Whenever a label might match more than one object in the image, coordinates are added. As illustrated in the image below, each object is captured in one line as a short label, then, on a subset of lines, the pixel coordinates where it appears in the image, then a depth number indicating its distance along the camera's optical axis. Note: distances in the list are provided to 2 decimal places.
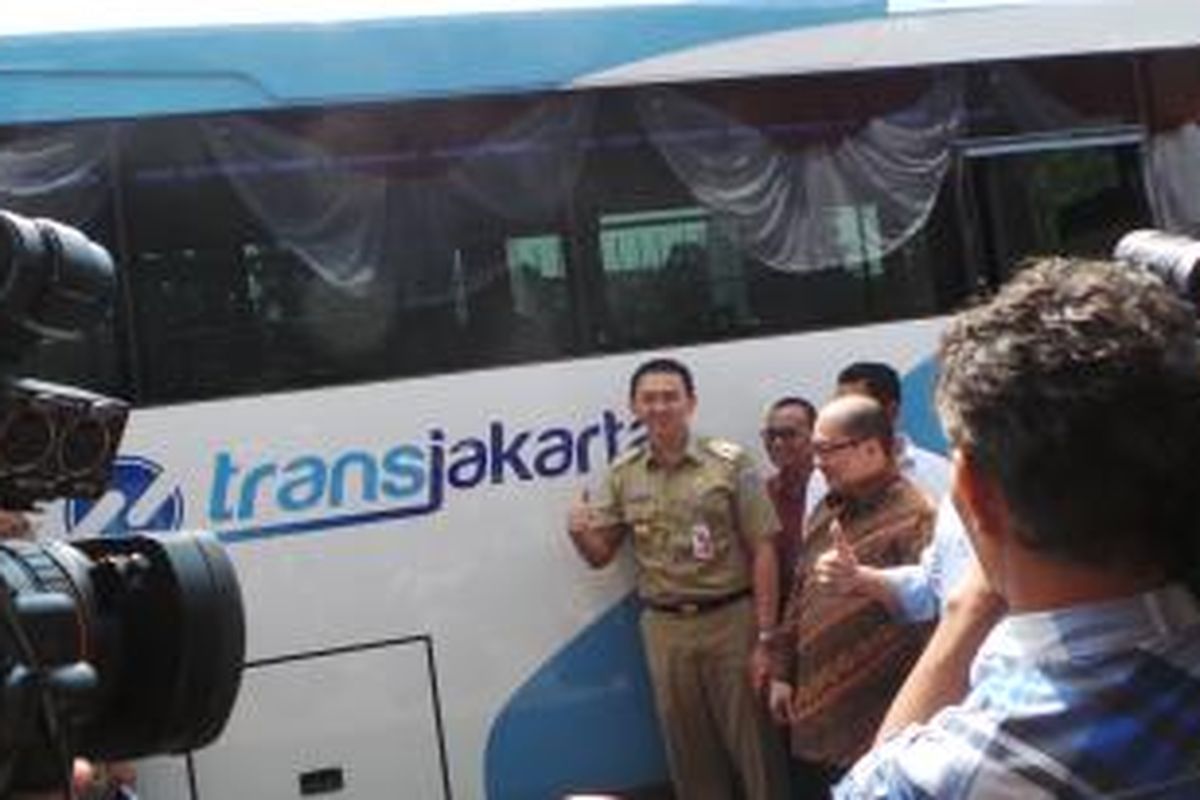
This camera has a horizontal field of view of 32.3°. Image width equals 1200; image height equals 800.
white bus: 7.08
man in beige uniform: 7.53
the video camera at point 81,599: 2.08
